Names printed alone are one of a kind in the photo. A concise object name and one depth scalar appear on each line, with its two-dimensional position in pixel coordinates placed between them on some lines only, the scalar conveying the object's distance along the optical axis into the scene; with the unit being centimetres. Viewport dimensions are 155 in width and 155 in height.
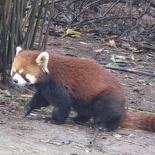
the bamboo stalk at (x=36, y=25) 1558
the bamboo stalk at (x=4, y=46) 1441
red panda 1280
